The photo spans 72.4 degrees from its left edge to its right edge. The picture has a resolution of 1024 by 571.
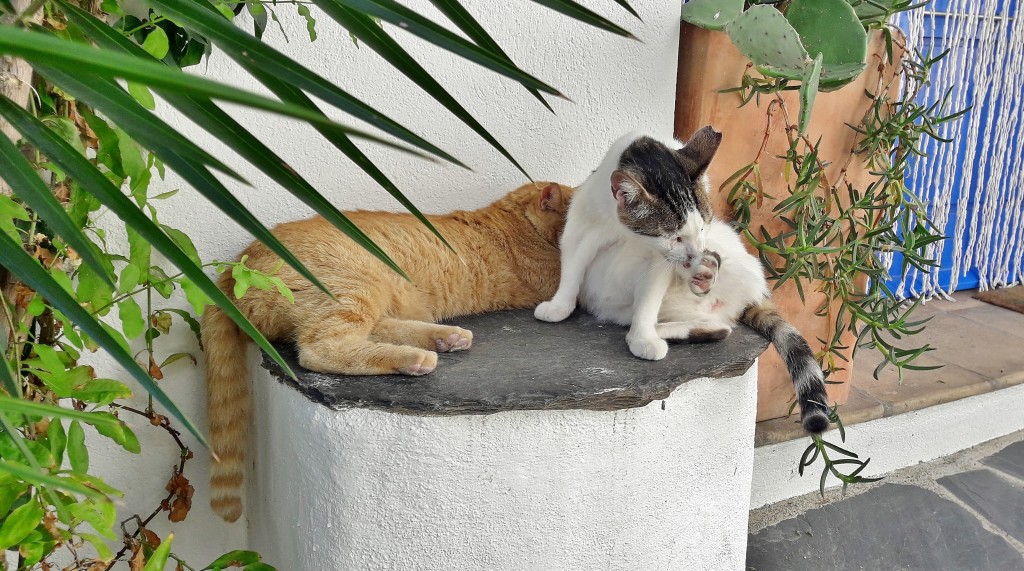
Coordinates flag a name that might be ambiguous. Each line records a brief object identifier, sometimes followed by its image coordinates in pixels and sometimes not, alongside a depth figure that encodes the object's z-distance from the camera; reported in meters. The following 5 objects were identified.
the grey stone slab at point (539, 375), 1.18
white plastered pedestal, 1.20
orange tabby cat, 1.35
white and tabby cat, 1.42
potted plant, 1.82
